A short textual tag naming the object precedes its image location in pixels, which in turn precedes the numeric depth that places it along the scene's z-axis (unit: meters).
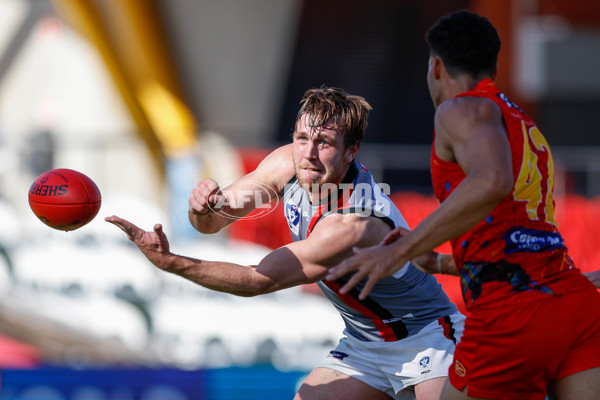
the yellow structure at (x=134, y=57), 27.67
